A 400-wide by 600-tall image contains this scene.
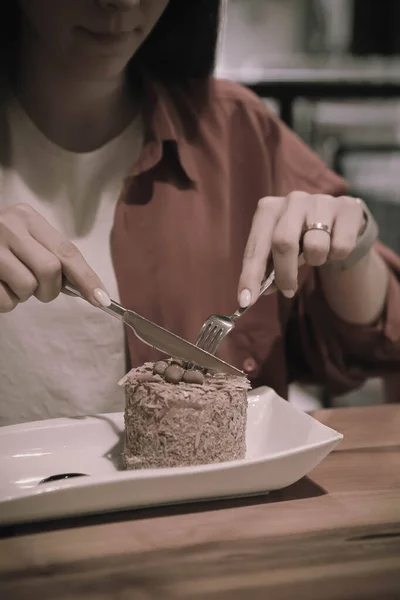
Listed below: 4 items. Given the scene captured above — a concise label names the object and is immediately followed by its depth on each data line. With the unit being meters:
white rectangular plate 0.67
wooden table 0.59
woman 1.19
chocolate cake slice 0.80
